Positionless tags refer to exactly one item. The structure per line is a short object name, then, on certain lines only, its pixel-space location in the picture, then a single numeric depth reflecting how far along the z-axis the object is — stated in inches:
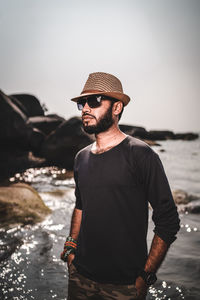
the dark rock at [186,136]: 3918.6
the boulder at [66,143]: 618.8
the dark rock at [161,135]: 3404.0
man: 70.1
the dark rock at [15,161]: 555.0
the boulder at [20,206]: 227.3
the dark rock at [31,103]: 1243.2
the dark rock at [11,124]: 564.1
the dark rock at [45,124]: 890.7
